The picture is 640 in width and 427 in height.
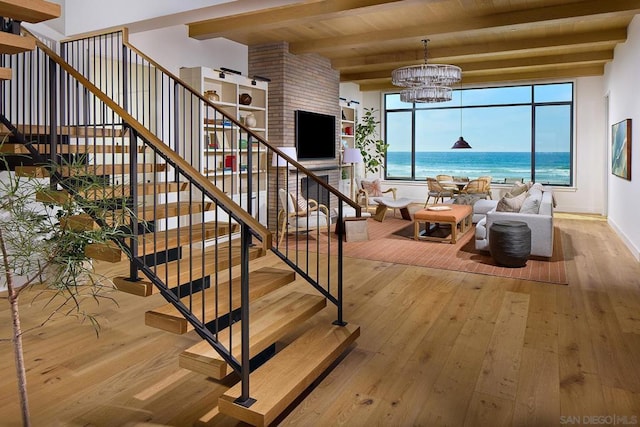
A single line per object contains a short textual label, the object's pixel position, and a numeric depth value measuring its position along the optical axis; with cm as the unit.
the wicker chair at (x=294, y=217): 712
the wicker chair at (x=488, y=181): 1010
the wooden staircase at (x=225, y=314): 249
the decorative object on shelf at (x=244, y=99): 741
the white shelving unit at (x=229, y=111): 657
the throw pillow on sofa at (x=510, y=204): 637
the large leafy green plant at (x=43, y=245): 207
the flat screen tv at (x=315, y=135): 836
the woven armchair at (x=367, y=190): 1004
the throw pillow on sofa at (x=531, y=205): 617
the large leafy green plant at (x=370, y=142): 1184
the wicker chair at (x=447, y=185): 1011
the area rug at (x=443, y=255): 543
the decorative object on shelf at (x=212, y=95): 667
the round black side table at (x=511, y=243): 552
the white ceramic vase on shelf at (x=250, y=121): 737
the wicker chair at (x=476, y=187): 1002
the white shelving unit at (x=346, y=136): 1043
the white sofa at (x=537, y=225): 587
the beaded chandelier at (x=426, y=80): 715
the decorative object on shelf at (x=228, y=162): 713
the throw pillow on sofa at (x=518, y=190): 756
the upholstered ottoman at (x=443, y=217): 698
